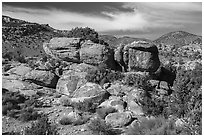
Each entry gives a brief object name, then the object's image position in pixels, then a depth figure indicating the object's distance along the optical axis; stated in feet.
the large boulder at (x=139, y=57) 56.13
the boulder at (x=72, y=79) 50.31
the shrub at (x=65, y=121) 34.15
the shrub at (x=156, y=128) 28.50
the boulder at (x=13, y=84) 47.50
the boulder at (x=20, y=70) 53.48
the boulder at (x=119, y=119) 33.42
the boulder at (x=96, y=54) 56.08
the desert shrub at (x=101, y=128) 30.81
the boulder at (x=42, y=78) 51.62
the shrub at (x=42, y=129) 29.01
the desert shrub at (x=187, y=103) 29.48
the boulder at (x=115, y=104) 40.02
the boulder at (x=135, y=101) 39.37
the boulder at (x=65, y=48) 58.22
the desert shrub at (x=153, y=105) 38.70
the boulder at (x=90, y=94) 42.73
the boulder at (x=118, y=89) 46.35
